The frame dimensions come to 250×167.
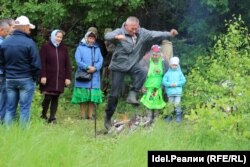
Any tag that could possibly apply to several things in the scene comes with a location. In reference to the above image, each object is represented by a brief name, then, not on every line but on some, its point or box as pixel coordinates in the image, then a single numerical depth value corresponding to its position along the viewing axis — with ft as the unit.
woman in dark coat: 29.73
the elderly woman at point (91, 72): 31.81
